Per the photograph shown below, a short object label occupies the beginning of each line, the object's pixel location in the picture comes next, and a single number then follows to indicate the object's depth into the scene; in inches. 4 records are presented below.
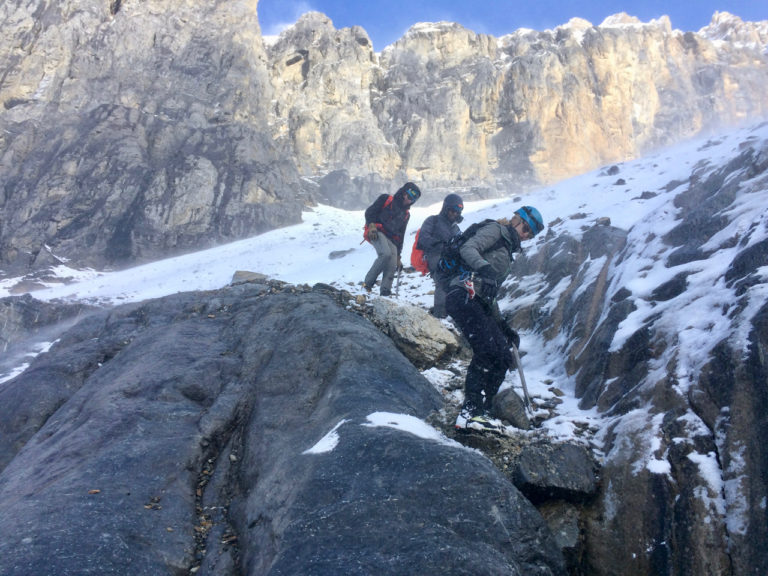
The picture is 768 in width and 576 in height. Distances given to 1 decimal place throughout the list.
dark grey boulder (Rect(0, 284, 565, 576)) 118.6
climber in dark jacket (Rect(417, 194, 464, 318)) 332.8
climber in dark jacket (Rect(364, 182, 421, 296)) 374.0
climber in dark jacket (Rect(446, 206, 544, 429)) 206.4
